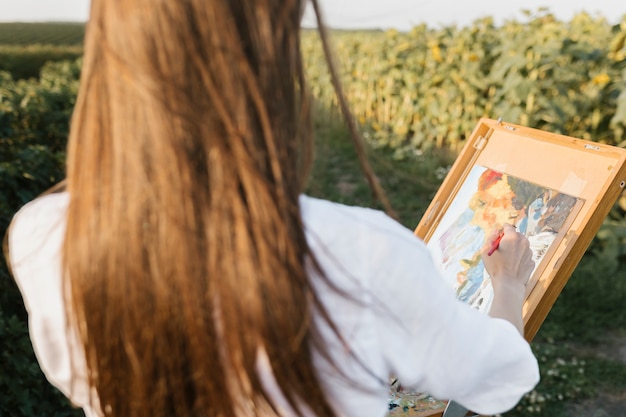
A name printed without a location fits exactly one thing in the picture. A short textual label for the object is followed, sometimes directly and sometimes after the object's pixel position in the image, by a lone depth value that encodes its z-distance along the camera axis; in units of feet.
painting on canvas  5.81
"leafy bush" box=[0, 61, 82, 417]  7.52
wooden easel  5.34
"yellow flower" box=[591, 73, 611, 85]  12.98
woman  2.58
